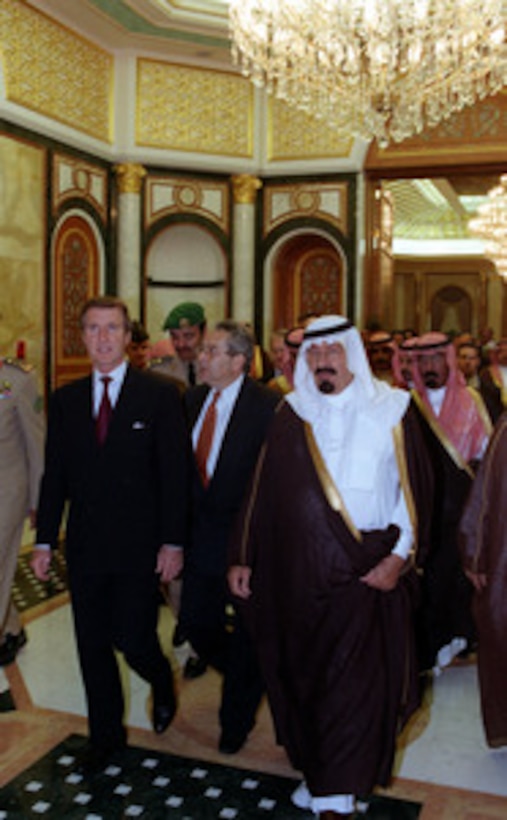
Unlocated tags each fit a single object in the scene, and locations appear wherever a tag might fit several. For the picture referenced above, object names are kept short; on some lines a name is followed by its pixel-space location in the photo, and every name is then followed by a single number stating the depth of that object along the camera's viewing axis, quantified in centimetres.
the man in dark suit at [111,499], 301
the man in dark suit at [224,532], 328
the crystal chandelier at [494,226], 1264
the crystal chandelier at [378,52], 706
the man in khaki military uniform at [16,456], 380
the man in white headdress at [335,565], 271
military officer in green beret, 481
